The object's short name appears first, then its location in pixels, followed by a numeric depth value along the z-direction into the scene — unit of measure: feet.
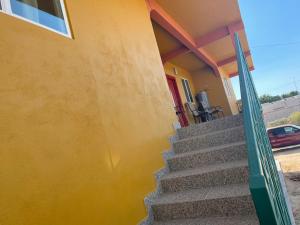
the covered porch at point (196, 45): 17.58
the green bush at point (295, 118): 55.21
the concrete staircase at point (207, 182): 7.41
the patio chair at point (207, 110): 25.78
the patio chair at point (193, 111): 23.87
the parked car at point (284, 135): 34.38
